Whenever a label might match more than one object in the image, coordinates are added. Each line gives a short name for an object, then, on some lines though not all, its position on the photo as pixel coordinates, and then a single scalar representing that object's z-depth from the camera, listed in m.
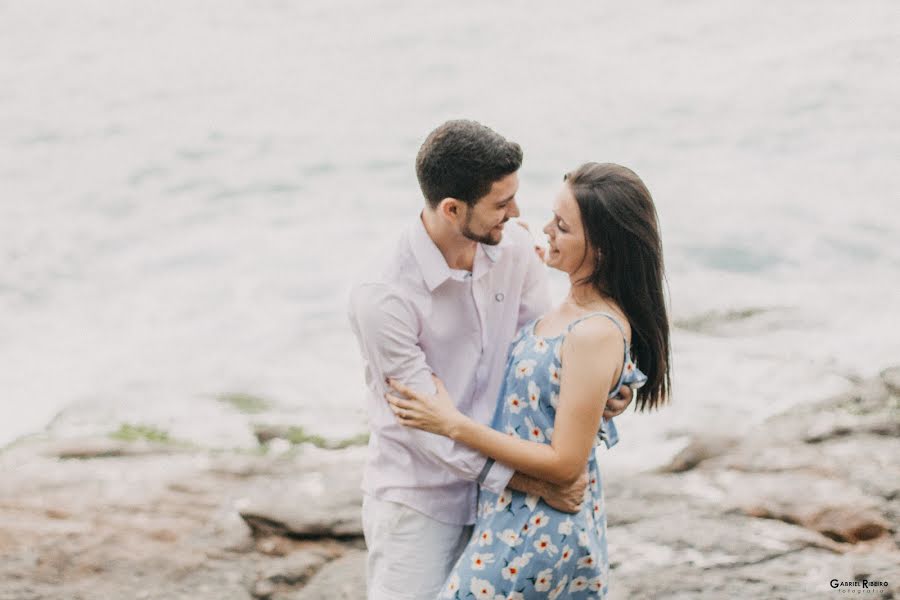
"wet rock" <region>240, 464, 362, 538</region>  4.24
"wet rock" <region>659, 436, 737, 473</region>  4.68
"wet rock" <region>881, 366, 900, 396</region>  5.09
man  2.60
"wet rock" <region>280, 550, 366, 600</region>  3.88
